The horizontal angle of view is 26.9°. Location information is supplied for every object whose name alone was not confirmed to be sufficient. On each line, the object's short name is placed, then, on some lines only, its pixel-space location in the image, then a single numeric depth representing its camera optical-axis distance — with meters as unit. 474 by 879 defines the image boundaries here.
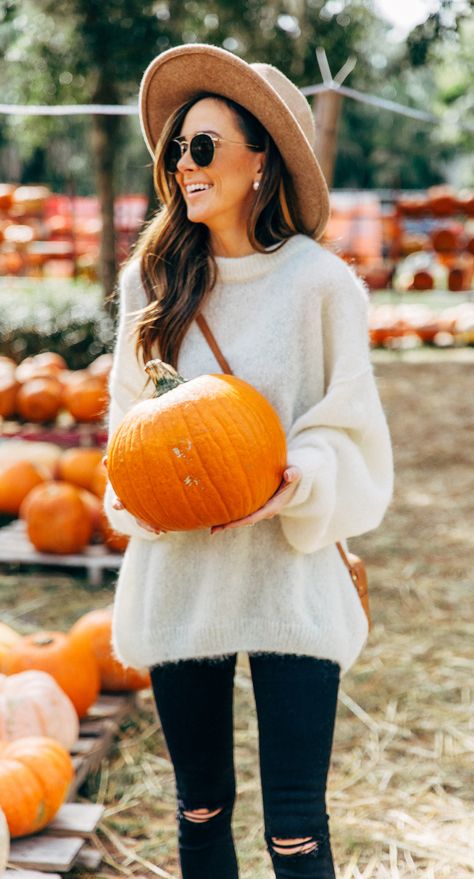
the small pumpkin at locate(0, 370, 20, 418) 5.52
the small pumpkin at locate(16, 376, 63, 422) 5.44
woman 1.90
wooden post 5.60
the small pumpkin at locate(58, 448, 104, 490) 5.16
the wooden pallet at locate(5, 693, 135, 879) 2.51
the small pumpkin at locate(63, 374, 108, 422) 5.27
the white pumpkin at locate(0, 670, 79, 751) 2.88
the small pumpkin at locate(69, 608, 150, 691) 3.48
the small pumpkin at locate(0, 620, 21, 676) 3.34
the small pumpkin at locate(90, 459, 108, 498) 4.88
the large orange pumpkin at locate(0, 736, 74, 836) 2.54
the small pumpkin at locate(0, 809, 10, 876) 2.17
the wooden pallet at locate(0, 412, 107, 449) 5.32
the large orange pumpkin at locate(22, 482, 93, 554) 4.74
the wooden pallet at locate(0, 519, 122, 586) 4.75
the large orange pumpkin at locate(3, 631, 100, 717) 3.19
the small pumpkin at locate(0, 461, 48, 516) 5.27
